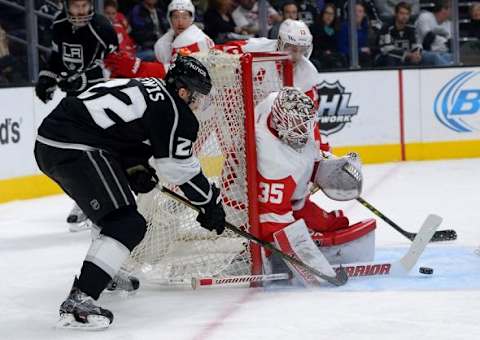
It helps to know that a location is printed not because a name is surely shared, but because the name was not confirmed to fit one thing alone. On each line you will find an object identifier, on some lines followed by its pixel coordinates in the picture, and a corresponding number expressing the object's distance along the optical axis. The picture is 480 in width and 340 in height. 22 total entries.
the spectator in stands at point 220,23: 16.70
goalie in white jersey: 7.91
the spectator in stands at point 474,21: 17.22
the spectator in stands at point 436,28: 17.09
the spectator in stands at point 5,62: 14.51
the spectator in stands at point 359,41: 16.98
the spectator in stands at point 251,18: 16.83
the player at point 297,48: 9.70
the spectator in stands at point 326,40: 16.83
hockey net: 8.25
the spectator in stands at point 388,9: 17.14
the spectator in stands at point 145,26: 16.52
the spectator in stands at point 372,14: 17.14
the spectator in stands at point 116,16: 15.70
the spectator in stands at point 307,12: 16.95
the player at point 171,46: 11.02
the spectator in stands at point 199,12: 16.83
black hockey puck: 8.30
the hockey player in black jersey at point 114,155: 6.91
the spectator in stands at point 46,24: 14.99
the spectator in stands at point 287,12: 16.72
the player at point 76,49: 10.97
